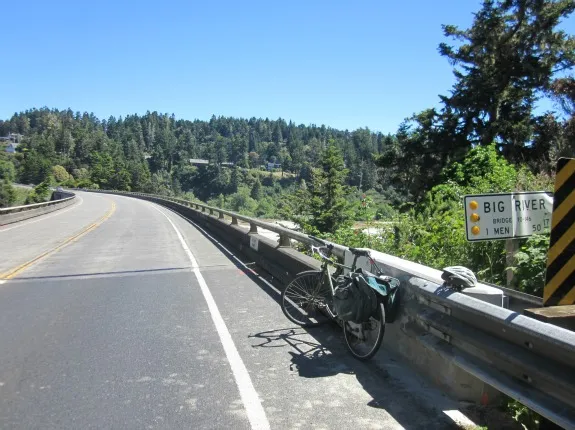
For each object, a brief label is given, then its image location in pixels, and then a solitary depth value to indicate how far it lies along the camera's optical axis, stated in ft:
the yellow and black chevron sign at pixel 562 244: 12.71
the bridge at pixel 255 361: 10.84
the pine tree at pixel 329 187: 179.42
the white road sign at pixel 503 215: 16.52
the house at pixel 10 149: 617.54
